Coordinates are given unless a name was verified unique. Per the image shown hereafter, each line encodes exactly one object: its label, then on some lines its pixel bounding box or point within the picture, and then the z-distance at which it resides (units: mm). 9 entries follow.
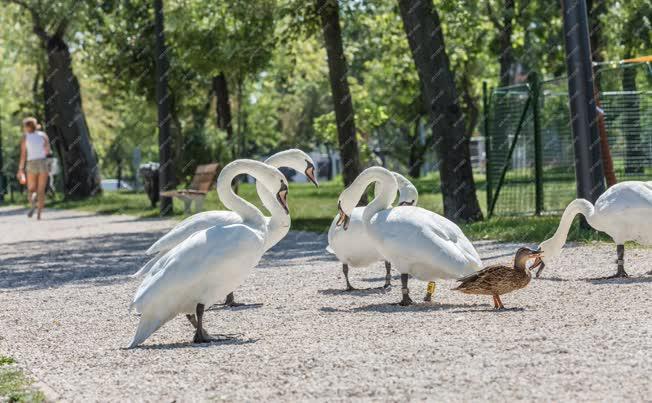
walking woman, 26000
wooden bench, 26656
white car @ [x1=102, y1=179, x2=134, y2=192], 95125
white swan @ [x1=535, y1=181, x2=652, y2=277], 11523
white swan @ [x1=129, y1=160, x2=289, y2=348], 8625
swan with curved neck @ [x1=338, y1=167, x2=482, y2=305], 9875
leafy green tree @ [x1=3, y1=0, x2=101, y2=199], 42406
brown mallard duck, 9664
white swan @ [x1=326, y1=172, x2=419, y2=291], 11695
